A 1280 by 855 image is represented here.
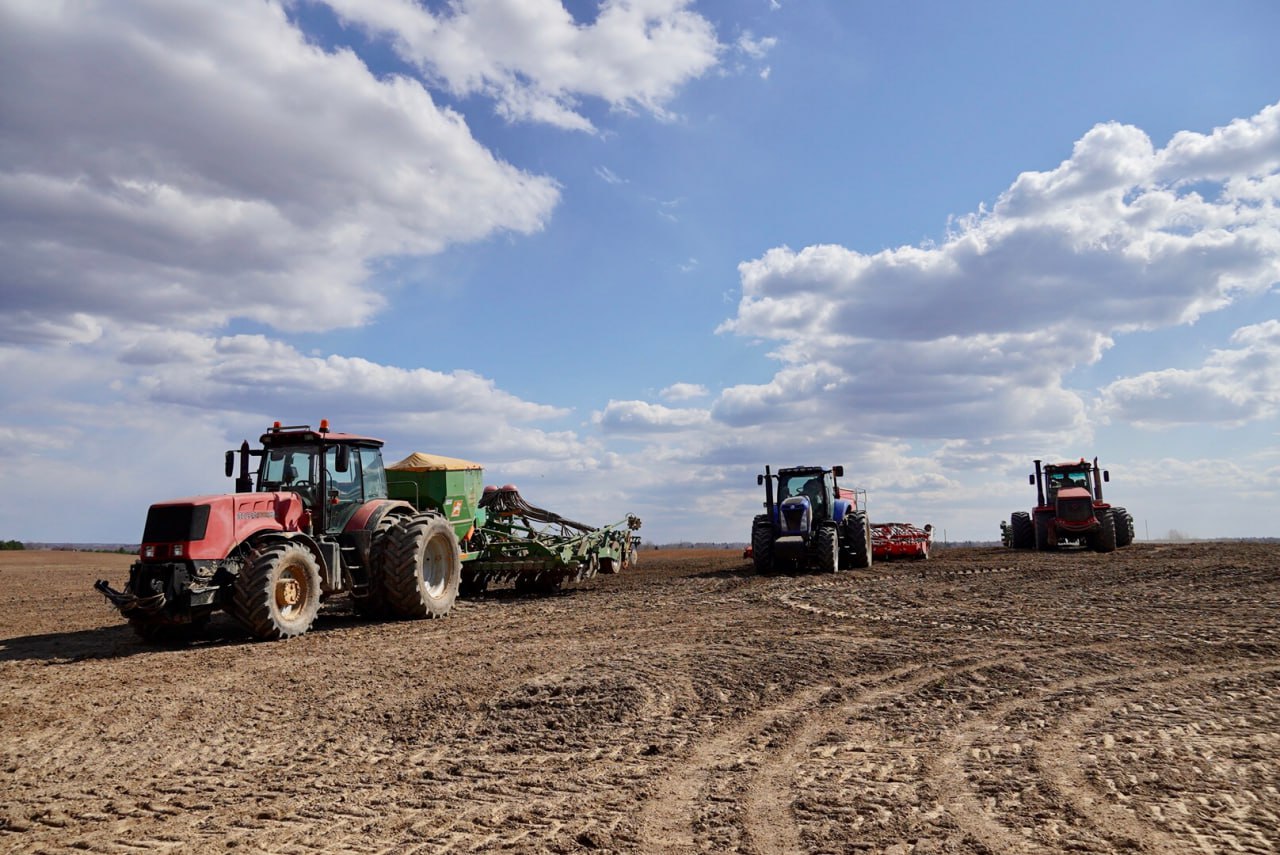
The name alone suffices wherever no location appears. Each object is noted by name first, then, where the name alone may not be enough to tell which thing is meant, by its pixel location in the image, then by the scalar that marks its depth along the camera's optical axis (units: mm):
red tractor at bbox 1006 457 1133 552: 24734
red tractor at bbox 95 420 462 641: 9641
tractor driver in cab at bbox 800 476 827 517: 20422
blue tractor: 18859
